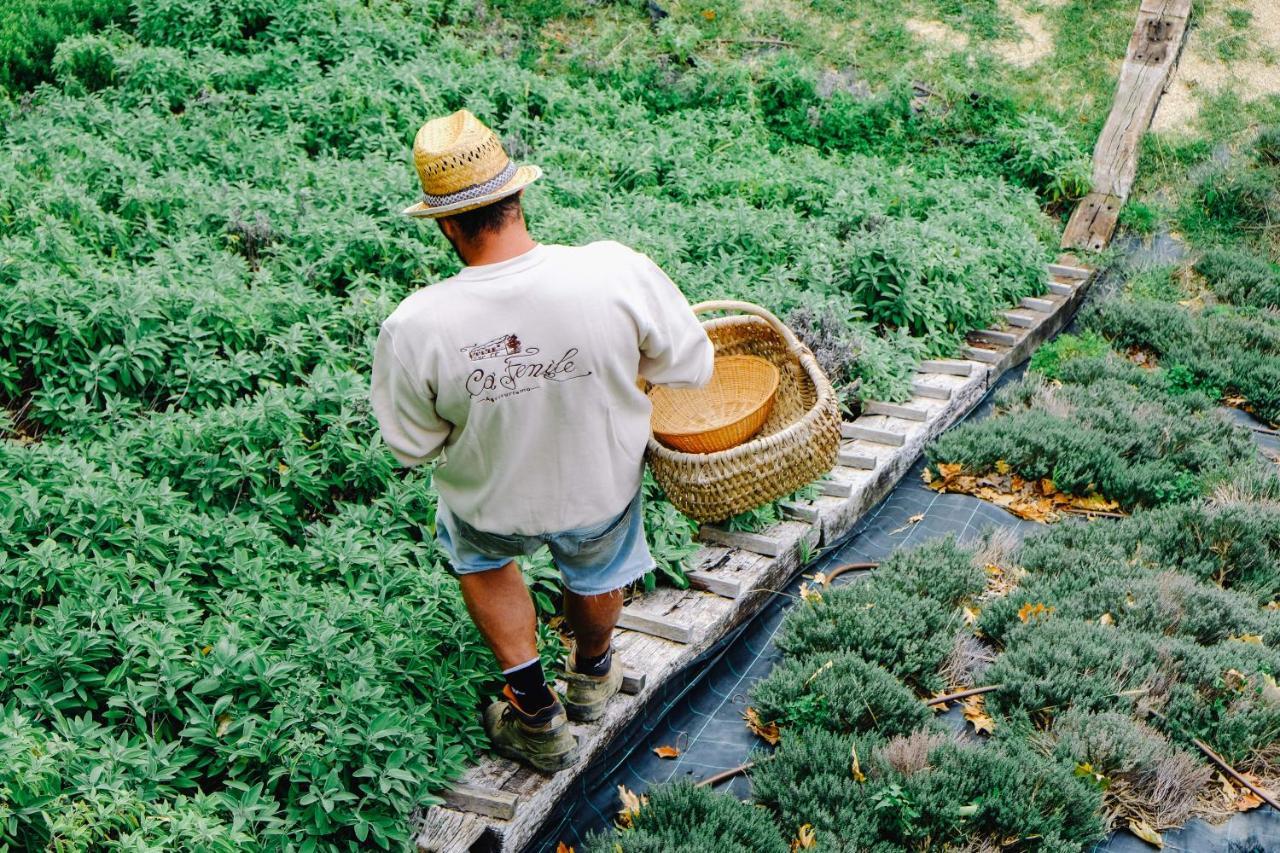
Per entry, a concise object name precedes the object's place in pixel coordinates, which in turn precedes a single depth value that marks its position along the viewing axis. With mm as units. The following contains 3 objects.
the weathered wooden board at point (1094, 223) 9422
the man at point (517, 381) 3037
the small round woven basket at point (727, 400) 4230
